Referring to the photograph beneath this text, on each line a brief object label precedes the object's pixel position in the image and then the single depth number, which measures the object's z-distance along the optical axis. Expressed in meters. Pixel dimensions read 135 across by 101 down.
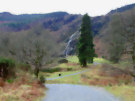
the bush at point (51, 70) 36.58
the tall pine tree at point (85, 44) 33.72
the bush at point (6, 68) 13.71
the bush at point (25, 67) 22.36
